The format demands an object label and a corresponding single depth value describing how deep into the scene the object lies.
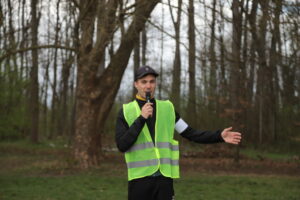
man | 3.85
